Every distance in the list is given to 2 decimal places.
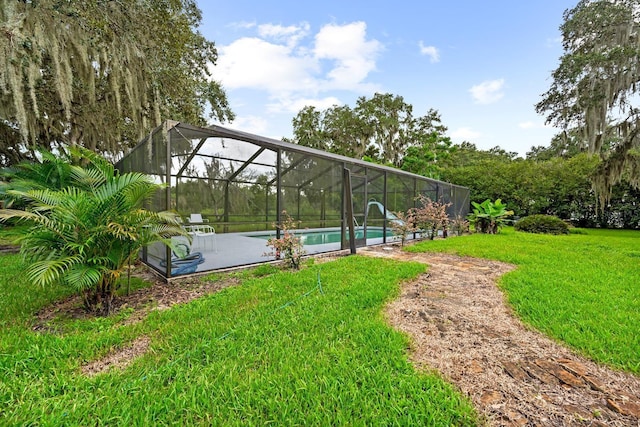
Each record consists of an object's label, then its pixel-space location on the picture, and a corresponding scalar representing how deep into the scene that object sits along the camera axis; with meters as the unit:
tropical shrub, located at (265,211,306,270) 4.48
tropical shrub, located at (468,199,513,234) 10.39
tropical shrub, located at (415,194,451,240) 8.00
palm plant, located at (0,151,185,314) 2.38
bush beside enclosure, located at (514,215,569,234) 10.44
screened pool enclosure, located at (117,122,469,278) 4.89
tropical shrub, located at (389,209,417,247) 7.04
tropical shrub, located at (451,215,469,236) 9.78
